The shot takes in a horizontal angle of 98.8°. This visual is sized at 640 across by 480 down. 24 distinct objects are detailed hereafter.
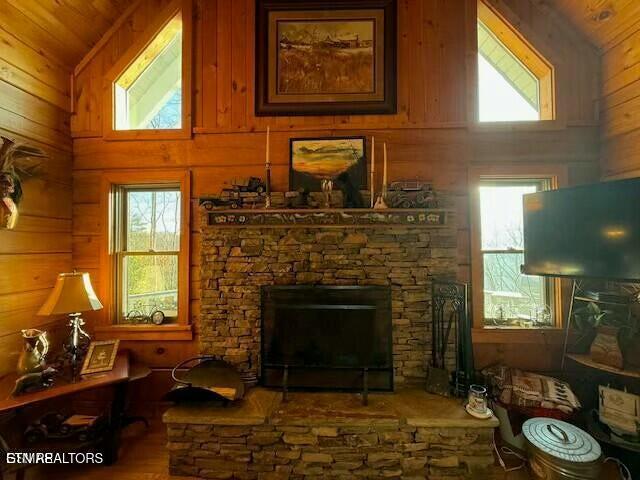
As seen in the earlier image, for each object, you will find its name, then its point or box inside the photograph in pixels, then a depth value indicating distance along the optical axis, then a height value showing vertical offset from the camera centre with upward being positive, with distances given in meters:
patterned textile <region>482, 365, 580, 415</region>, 1.92 -1.06
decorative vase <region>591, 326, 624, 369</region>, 1.85 -0.72
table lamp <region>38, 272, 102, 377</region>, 1.99 -0.41
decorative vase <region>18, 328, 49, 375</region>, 1.83 -0.72
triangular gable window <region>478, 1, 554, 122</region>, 2.40 +1.54
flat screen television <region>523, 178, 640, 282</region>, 1.76 +0.10
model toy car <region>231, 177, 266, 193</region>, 2.25 +0.51
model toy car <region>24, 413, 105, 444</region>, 1.83 -1.24
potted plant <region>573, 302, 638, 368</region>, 1.84 -0.61
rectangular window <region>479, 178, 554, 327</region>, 2.36 -0.13
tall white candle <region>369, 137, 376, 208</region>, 2.24 +0.70
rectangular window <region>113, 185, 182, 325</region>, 2.47 -0.04
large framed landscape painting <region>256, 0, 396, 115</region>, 2.38 +1.66
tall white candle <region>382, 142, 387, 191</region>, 2.17 +0.56
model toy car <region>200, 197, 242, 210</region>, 2.20 +0.36
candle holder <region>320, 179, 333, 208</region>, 2.19 +0.44
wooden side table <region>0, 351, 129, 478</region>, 1.66 -0.94
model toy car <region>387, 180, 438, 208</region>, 2.15 +0.39
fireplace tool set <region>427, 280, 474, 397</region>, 1.99 -0.74
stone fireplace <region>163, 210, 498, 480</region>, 2.02 -0.45
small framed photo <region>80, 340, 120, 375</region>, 2.00 -0.83
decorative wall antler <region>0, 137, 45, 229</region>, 1.88 +0.50
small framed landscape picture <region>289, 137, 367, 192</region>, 2.35 +0.73
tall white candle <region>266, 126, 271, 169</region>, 2.21 +0.70
